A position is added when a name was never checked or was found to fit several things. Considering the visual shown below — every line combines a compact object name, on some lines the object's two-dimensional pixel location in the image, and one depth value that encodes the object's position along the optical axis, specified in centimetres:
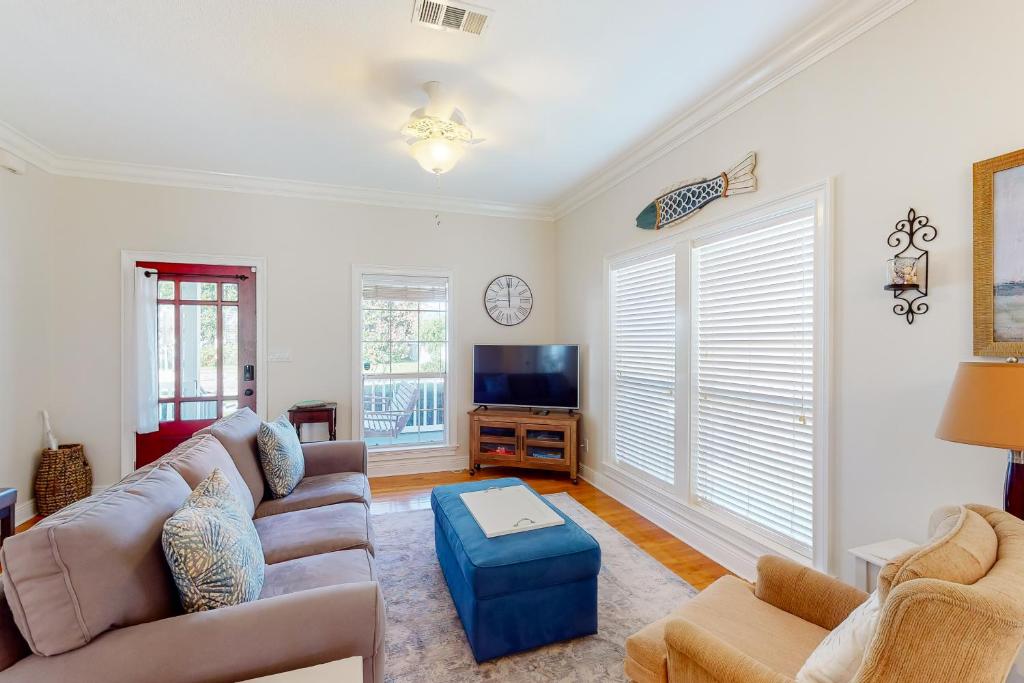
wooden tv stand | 431
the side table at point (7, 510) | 229
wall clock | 491
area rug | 186
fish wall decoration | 260
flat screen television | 445
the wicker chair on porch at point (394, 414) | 459
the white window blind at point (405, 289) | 456
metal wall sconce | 181
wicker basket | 343
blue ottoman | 188
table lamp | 125
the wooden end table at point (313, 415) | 404
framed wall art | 154
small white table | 171
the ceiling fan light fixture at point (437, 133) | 263
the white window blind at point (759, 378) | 231
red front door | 394
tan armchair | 76
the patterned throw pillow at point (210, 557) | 126
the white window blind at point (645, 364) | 329
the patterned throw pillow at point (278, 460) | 257
